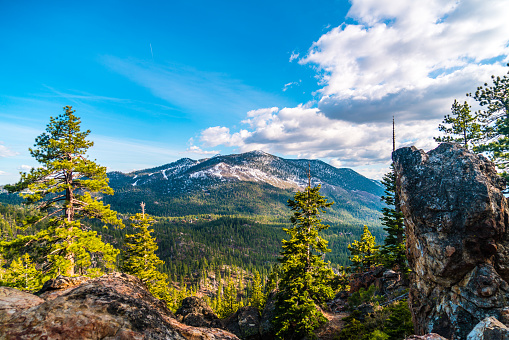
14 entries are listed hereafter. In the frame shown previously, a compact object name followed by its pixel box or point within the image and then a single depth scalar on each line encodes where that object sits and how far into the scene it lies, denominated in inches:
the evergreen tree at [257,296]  2173.4
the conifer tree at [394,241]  1030.4
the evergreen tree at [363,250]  1475.1
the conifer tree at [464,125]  1054.4
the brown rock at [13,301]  218.3
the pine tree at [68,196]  613.0
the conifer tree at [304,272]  724.7
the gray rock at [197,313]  1028.5
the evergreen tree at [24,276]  602.4
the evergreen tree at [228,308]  2308.1
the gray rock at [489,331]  257.3
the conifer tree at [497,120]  960.3
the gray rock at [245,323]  1065.4
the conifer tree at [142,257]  1086.4
